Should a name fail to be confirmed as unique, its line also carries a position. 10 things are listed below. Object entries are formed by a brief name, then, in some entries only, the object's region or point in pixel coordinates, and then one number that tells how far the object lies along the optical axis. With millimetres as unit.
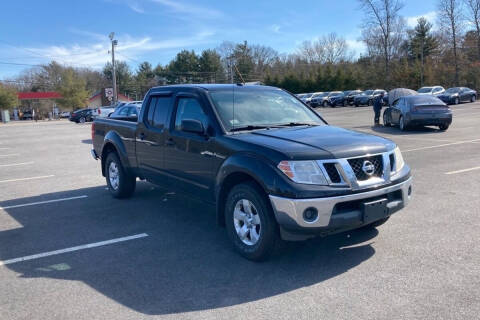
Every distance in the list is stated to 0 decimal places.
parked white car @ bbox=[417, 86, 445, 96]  40019
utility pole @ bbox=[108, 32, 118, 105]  46844
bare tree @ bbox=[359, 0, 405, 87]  65625
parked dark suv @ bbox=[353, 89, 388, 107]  44531
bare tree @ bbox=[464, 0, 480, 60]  60344
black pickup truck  4215
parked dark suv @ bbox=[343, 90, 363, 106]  47719
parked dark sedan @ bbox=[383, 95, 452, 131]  17250
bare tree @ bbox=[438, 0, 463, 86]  60081
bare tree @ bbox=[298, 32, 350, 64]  90312
